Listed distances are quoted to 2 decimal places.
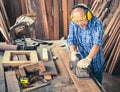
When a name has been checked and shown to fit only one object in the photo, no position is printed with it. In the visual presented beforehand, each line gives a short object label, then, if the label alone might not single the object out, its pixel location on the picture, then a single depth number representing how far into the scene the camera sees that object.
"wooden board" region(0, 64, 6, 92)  2.05
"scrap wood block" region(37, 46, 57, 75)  2.32
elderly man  2.40
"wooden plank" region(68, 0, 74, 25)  4.87
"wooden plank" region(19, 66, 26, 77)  2.29
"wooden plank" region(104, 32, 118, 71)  4.21
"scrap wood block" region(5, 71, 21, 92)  2.05
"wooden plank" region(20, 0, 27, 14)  4.79
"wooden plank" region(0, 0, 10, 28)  4.15
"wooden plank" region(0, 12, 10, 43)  3.28
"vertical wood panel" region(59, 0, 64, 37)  4.93
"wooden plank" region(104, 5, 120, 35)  4.18
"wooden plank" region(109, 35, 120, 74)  4.08
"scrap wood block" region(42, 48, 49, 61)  2.68
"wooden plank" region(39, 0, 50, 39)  4.78
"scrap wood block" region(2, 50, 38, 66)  2.53
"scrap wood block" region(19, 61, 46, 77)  2.34
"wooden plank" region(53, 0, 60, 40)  4.83
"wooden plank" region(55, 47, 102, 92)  2.03
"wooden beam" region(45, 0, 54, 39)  4.81
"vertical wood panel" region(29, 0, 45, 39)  4.82
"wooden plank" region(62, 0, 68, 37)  4.84
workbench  2.07
